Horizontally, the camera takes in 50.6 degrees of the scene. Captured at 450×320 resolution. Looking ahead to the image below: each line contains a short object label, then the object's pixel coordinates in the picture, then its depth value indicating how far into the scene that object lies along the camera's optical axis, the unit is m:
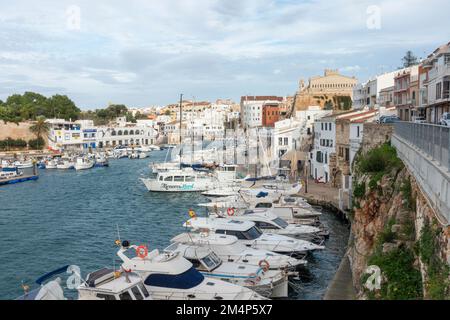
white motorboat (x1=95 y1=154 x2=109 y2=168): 96.99
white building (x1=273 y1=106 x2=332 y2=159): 66.94
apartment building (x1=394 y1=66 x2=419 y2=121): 56.09
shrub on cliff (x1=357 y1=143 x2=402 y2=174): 24.80
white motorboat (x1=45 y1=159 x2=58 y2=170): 95.56
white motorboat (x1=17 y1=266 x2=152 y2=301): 15.99
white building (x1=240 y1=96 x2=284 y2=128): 165.00
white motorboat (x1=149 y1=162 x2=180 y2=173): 74.26
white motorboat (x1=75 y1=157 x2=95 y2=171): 91.69
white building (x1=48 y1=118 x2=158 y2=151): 140.75
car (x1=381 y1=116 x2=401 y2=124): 40.69
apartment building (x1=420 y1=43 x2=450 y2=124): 41.69
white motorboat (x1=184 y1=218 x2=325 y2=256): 28.62
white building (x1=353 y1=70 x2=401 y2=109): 73.62
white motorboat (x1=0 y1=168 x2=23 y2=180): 73.25
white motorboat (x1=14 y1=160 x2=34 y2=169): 90.38
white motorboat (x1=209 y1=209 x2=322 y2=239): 32.50
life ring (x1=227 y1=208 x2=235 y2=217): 33.94
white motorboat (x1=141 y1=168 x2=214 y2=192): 58.00
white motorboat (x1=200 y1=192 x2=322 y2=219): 37.09
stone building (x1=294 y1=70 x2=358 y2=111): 133.75
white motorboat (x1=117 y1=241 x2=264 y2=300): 19.19
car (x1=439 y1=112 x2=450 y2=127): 27.13
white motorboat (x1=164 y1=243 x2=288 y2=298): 22.59
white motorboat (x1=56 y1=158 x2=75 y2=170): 93.75
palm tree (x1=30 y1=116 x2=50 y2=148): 140.00
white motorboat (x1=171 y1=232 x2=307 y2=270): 25.36
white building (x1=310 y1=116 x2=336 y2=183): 52.50
